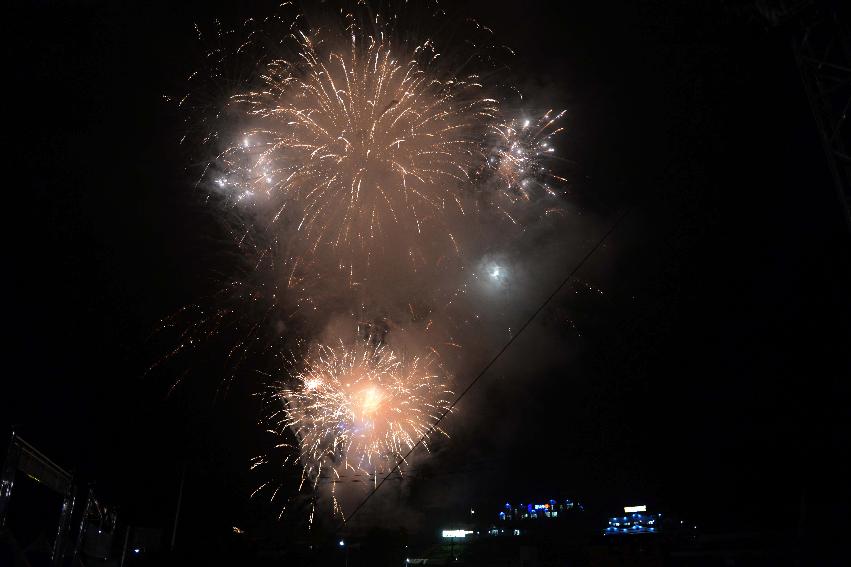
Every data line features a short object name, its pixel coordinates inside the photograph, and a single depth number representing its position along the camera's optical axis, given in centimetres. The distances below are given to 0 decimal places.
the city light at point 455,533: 4481
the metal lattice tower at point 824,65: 664
